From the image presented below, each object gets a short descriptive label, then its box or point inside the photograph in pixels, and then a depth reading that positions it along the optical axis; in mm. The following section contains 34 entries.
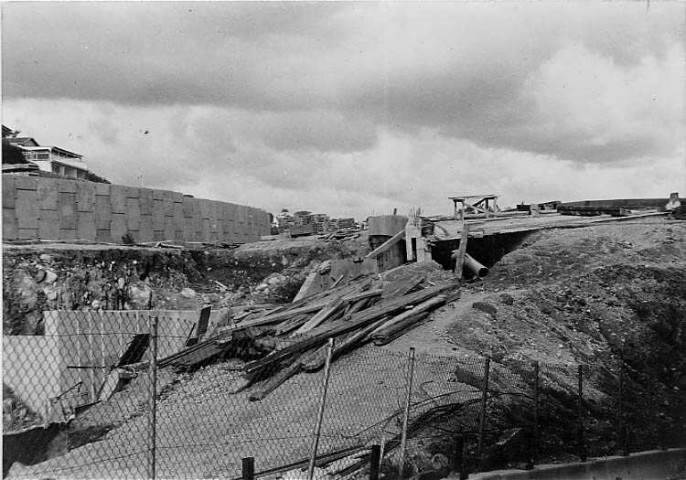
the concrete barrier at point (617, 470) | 7359
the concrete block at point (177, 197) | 21016
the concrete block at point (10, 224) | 16906
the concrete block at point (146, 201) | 19891
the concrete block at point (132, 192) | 19422
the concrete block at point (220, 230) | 23294
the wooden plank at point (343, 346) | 10625
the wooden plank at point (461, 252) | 16034
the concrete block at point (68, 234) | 17812
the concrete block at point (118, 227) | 19031
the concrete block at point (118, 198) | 19016
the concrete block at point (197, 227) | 21978
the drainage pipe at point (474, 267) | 16047
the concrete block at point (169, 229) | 20719
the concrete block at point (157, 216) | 20281
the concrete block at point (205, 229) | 22453
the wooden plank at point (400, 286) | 13872
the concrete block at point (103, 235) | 18641
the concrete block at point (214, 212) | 22891
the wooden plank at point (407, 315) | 12016
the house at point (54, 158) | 43250
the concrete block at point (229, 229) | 23891
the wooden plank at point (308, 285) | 16034
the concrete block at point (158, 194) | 20297
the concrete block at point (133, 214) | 19453
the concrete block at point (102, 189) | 18580
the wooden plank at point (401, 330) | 11906
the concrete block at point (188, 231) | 21578
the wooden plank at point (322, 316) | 11984
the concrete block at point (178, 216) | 21172
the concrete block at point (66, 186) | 17734
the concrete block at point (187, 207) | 21608
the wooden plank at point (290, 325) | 12031
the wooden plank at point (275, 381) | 9922
